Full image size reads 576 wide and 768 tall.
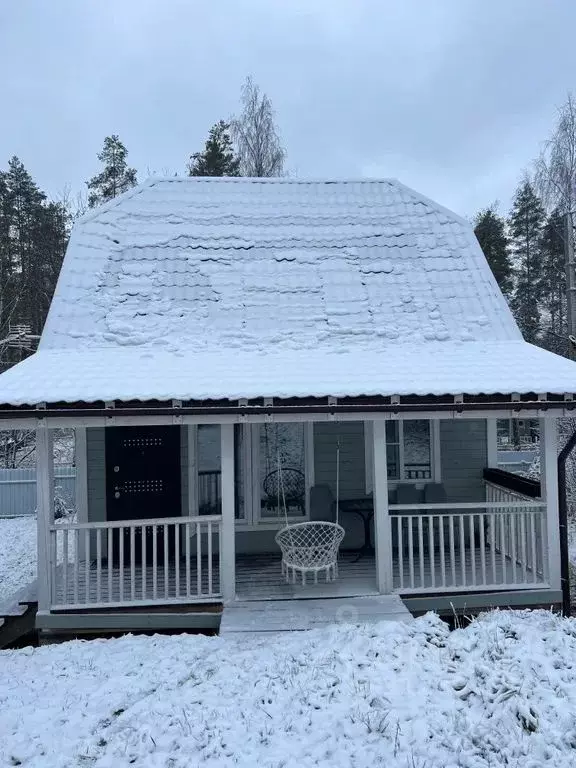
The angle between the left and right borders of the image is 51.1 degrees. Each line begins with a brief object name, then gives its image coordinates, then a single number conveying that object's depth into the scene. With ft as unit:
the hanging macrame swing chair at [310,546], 23.41
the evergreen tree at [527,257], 101.35
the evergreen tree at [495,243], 101.35
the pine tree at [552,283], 97.02
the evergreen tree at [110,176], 89.61
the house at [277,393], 22.02
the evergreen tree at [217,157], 83.20
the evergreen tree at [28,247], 83.83
